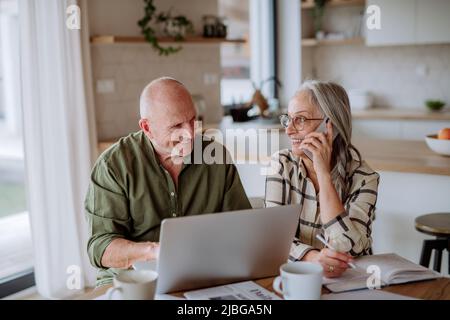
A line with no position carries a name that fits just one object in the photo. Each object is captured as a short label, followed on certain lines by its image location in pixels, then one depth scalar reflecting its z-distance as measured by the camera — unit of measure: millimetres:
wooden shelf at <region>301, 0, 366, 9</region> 5293
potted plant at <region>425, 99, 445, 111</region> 4934
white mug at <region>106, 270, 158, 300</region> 1224
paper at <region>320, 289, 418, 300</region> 1407
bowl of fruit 2943
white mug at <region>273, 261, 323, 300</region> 1293
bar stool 2629
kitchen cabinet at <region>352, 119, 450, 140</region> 4766
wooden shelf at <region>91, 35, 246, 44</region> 3439
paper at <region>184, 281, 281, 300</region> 1388
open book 1487
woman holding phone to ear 1850
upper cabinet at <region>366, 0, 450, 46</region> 4824
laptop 1312
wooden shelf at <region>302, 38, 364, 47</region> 5321
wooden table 1431
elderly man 1875
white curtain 3145
